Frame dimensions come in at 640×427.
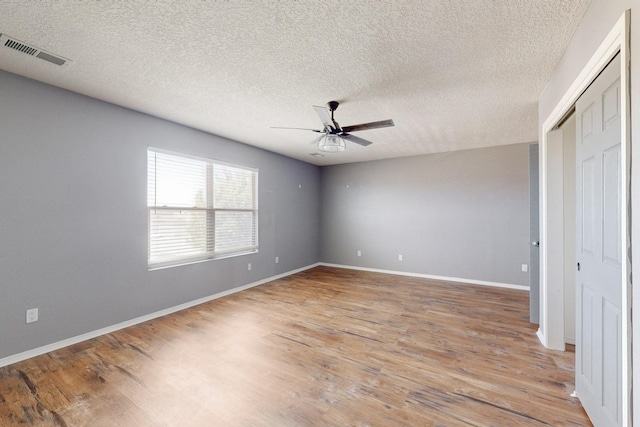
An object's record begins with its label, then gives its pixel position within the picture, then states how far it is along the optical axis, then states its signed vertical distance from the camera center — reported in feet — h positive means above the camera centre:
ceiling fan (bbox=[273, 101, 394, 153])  8.56 +2.95
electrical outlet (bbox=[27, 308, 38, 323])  7.66 -3.03
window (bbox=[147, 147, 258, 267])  11.00 +0.30
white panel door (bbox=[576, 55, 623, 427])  4.09 -0.67
